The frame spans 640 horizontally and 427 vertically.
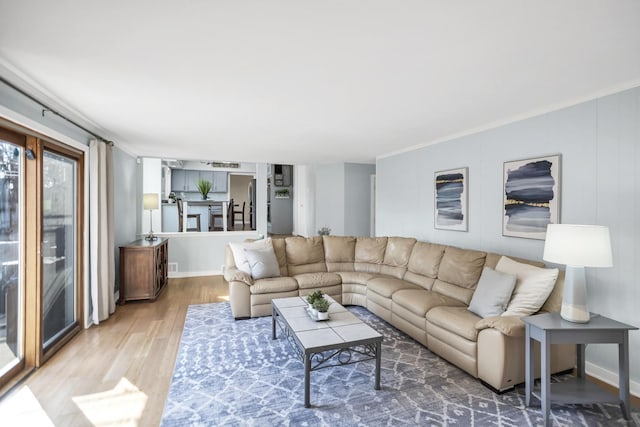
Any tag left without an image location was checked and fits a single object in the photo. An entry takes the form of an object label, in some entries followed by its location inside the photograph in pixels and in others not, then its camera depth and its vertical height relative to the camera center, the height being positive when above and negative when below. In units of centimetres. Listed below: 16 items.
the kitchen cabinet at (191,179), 926 +91
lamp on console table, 556 +14
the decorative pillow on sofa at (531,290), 261 -67
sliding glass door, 253 -35
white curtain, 375 -20
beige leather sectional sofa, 248 -95
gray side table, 214 -91
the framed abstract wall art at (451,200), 412 +14
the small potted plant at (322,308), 286 -89
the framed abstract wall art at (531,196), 304 +14
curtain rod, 228 +92
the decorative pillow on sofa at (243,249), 434 -55
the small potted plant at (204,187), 823 +60
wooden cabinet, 461 -91
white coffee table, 236 -101
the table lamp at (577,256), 216 -32
